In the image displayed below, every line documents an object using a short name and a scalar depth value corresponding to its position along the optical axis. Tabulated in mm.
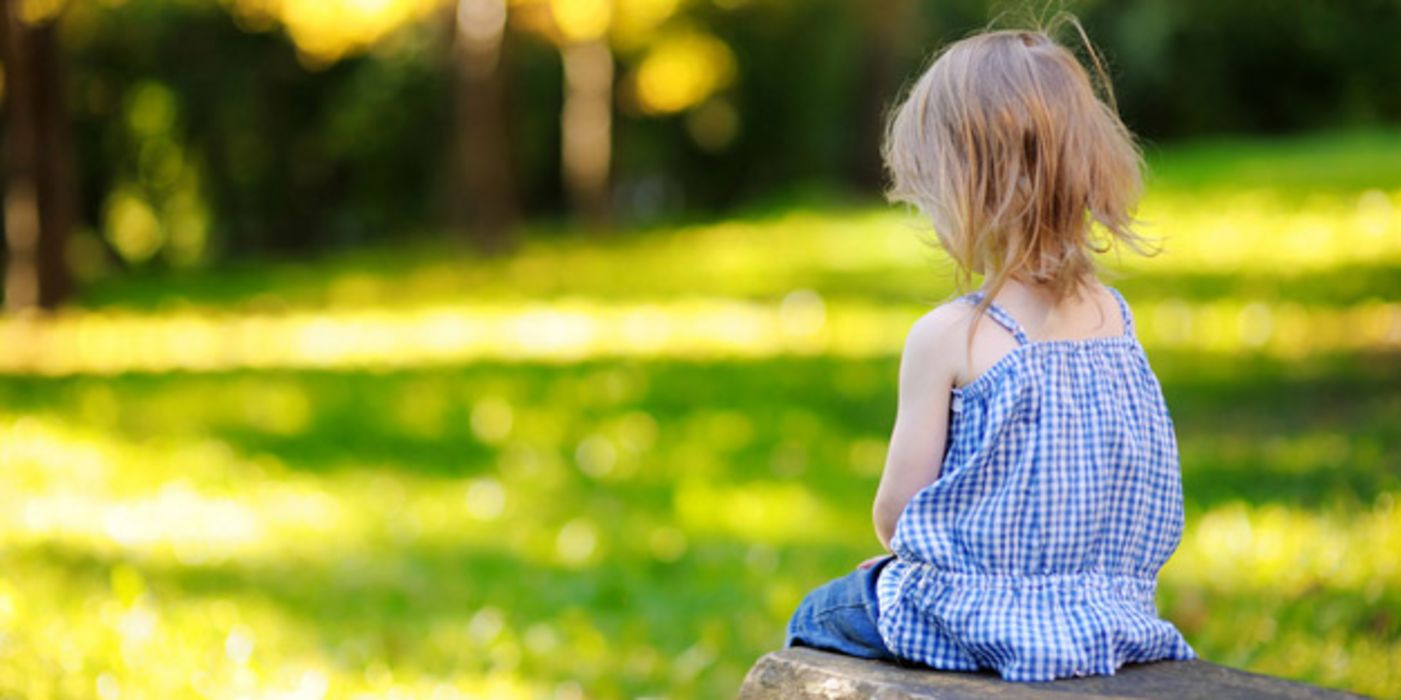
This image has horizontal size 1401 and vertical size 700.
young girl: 2996
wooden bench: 2877
